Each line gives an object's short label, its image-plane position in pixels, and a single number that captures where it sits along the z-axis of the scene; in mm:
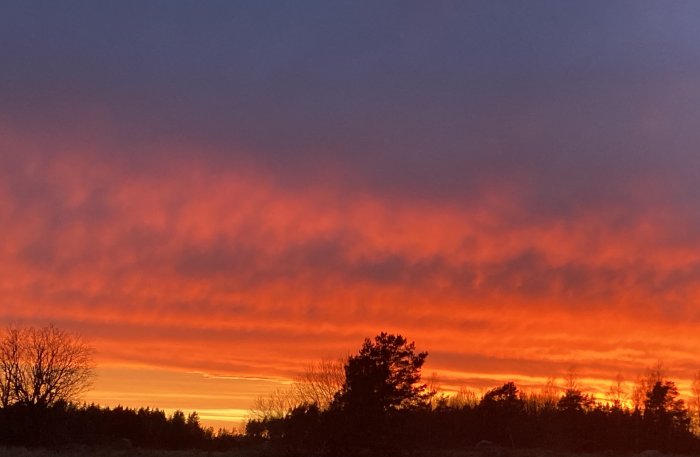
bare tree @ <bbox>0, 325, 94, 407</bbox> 81188
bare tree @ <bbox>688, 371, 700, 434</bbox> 110394
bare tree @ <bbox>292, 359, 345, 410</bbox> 77181
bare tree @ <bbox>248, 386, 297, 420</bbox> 89875
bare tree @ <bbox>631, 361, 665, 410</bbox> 107094
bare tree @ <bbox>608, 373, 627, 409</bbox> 106344
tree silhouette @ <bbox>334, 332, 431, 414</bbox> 60969
